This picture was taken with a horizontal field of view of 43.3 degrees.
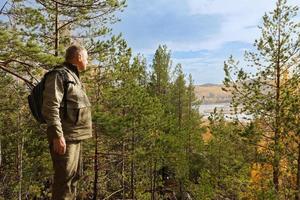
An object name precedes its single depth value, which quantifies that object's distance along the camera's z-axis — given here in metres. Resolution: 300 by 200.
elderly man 3.31
